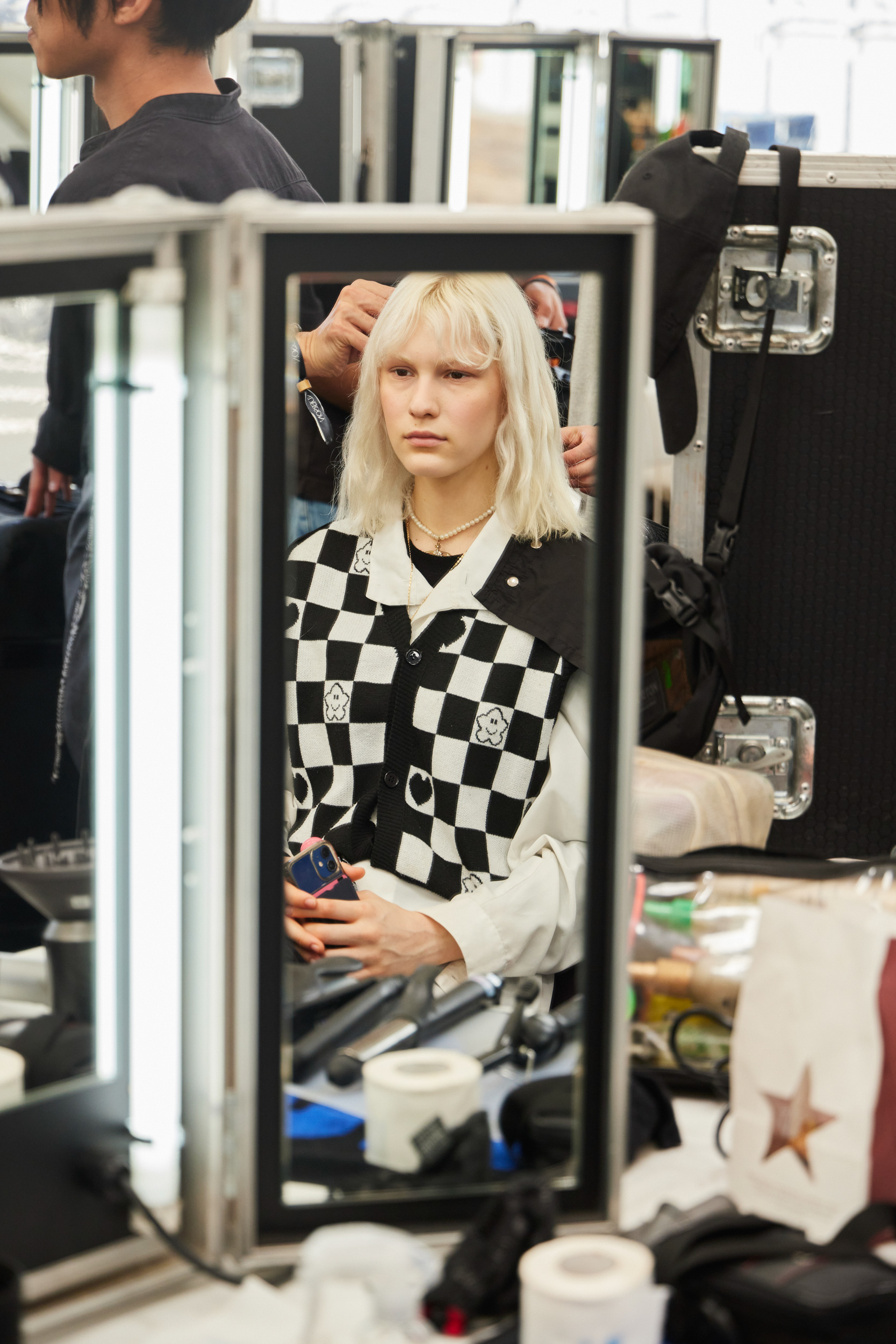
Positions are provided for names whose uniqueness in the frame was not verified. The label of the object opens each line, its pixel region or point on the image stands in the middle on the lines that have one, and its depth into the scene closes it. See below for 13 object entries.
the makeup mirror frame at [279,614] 2.99
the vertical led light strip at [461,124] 9.97
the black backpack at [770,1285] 2.92
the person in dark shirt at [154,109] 4.19
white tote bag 3.12
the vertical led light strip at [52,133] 7.80
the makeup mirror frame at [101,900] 2.95
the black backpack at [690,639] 4.20
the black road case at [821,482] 4.25
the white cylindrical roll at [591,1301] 2.89
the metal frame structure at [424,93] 9.80
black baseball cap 4.18
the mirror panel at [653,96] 9.77
